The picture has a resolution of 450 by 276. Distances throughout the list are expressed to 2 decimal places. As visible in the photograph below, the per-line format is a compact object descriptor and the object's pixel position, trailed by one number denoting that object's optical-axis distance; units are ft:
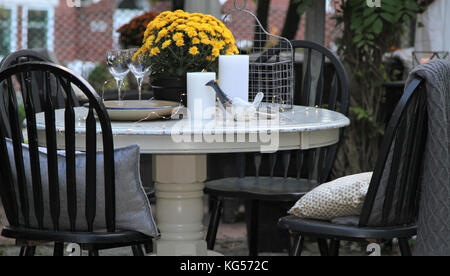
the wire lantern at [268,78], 16.33
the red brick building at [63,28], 45.98
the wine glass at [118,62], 15.46
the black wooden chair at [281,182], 17.18
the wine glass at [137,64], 15.57
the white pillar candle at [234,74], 14.90
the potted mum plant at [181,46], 14.87
